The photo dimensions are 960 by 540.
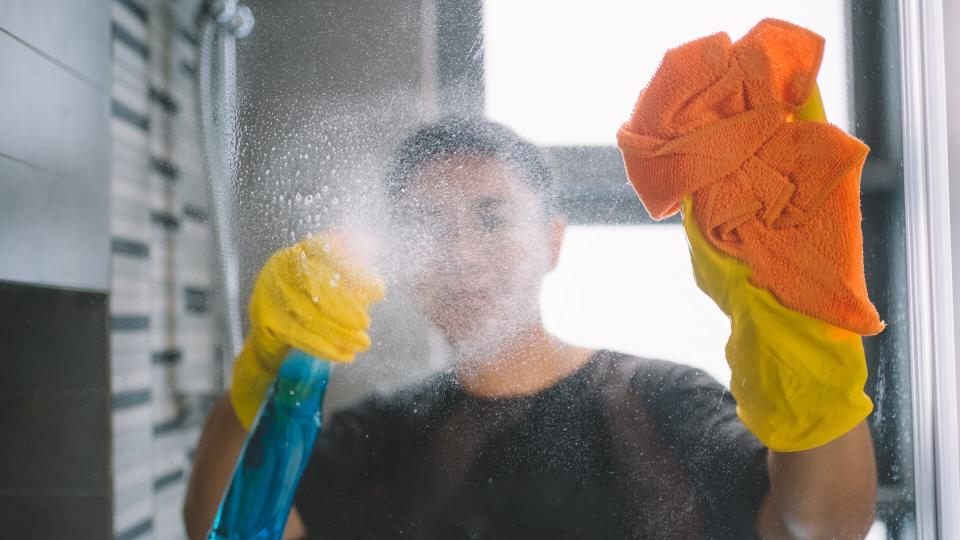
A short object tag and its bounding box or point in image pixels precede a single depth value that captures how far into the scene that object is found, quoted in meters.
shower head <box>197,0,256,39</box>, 0.69
